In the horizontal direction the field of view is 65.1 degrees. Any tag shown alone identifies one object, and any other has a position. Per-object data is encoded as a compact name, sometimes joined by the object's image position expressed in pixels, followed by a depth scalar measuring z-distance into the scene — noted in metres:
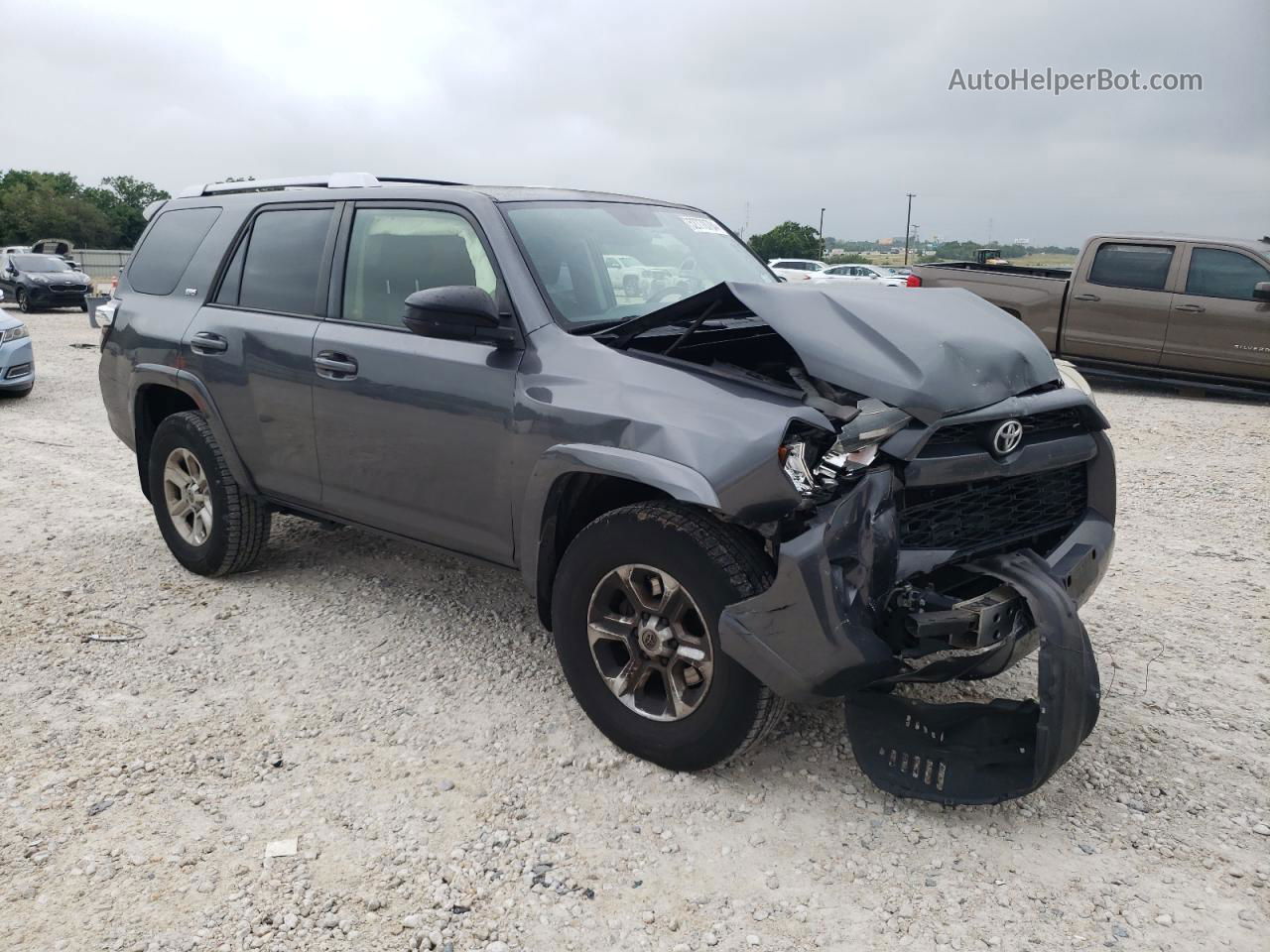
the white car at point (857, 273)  33.44
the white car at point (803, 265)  37.59
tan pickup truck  10.33
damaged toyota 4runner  2.76
